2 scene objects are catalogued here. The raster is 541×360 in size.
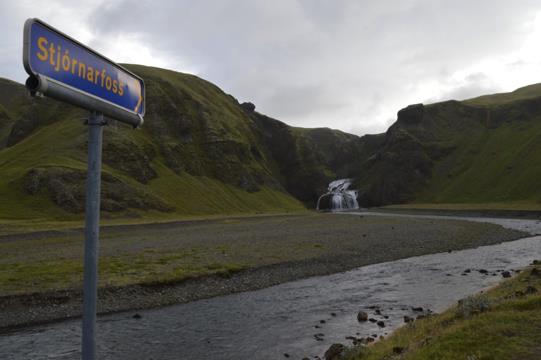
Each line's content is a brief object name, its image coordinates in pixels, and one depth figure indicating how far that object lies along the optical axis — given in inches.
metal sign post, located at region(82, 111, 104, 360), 172.4
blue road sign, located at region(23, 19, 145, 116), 155.1
